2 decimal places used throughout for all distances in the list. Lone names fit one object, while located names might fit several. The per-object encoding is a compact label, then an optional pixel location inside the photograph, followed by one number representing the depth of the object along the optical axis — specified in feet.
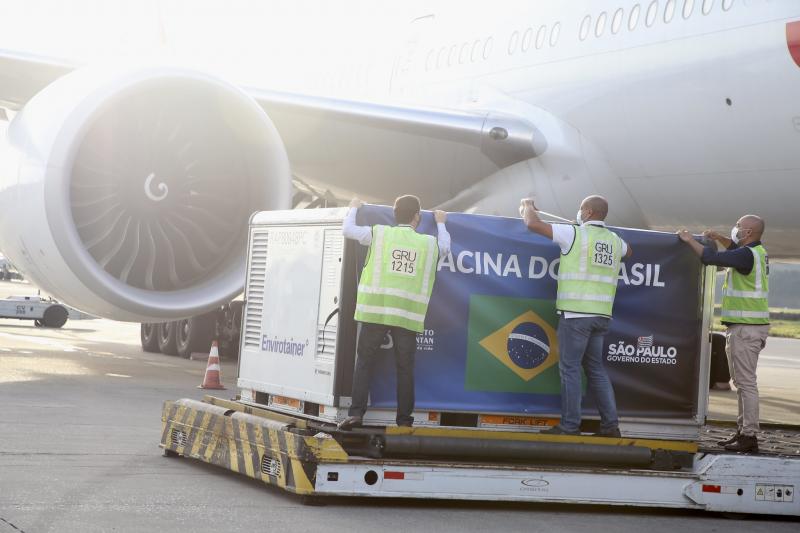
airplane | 55.31
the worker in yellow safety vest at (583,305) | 37.45
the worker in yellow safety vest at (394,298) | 35.91
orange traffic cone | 63.87
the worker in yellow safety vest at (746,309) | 41.55
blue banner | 38.06
